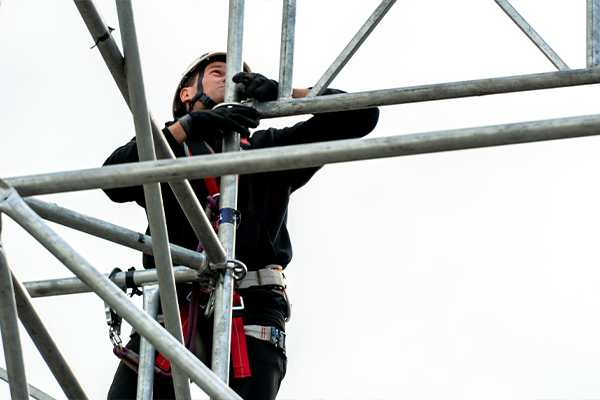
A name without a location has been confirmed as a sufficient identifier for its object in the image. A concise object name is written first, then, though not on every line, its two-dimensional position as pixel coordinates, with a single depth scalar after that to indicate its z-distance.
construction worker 9.51
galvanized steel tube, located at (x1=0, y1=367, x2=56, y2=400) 9.44
